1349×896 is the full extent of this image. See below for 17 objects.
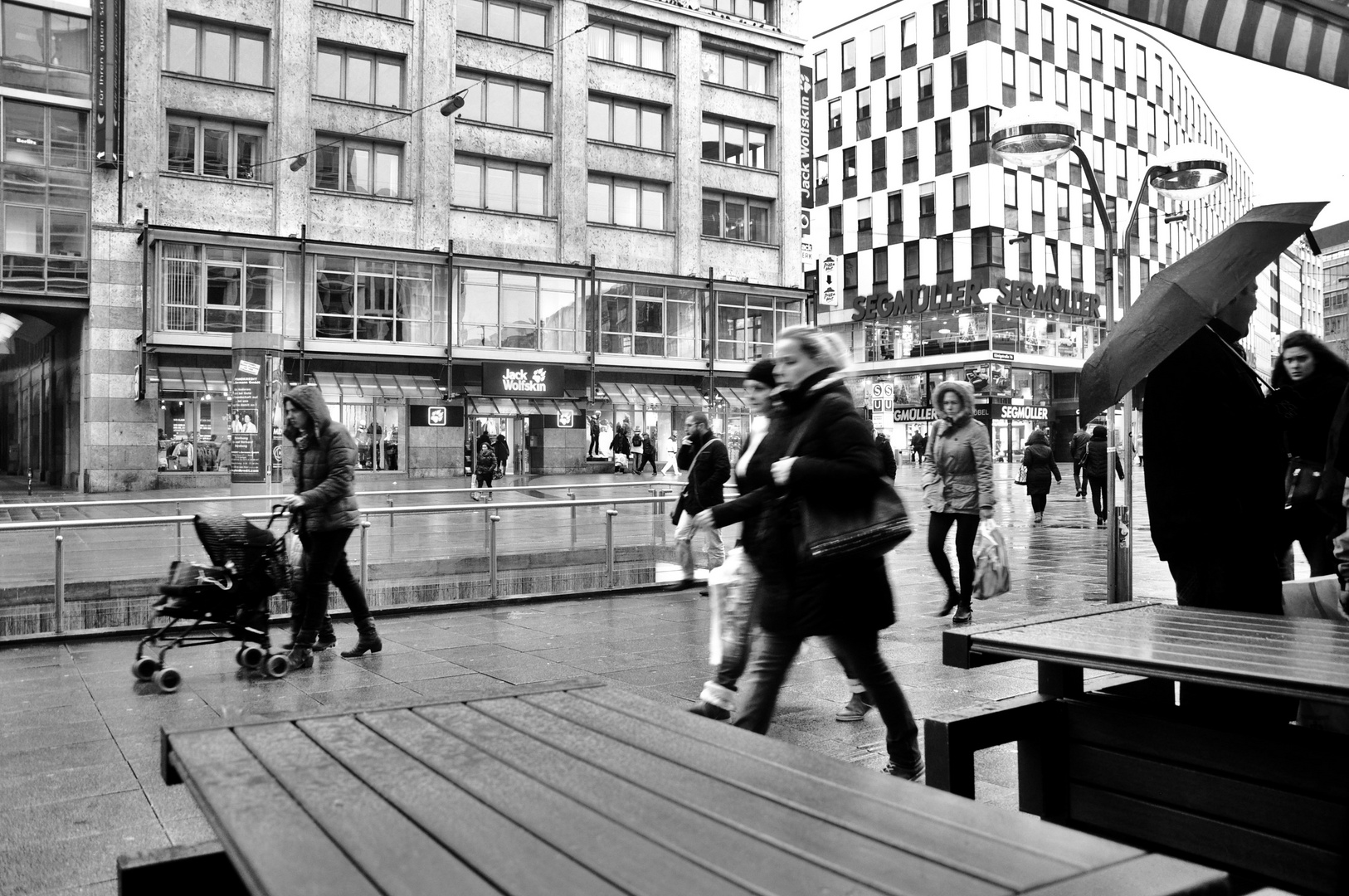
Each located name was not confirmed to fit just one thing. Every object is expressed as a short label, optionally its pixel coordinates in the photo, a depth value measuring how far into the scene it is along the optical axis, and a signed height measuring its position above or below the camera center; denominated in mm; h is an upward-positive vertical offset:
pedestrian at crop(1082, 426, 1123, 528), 20203 -140
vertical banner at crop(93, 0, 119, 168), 31344 +10411
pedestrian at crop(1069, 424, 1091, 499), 24669 +102
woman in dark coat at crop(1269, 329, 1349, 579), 4807 +231
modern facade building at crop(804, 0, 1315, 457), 56531 +13882
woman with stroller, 7473 -250
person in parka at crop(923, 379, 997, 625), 9078 -159
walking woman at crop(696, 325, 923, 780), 4348 -417
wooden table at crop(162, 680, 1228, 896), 1687 -624
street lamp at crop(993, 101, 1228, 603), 10211 +2767
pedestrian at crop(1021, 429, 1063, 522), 21062 -168
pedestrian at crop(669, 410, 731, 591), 9469 -156
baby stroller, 7098 -820
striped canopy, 2854 +1106
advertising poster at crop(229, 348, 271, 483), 19578 +811
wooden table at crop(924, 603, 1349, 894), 3014 -849
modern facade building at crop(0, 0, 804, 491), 32281 +7517
